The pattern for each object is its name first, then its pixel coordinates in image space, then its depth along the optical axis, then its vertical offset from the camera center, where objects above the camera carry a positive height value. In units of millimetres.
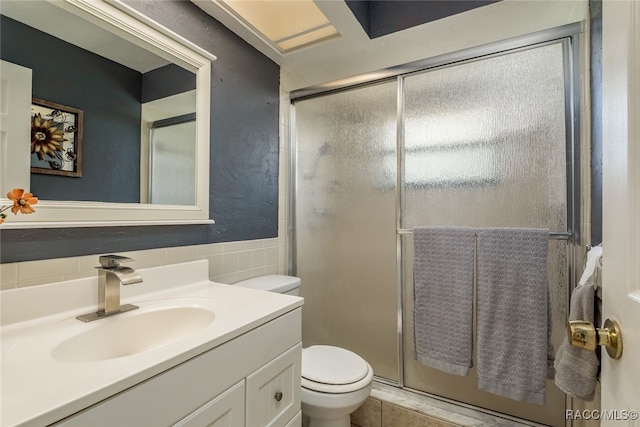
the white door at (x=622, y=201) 455 +27
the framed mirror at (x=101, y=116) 878 +363
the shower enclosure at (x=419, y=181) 1356 +191
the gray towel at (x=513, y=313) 1278 -438
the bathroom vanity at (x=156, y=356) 551 -332
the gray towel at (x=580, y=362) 874 -451
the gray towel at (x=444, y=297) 1434 -410
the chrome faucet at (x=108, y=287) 926 -231
